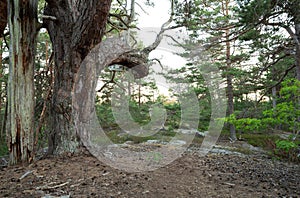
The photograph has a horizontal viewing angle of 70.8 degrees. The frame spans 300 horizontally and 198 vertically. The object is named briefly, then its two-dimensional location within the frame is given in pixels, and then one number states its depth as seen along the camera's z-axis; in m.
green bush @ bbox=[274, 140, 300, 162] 3.14
